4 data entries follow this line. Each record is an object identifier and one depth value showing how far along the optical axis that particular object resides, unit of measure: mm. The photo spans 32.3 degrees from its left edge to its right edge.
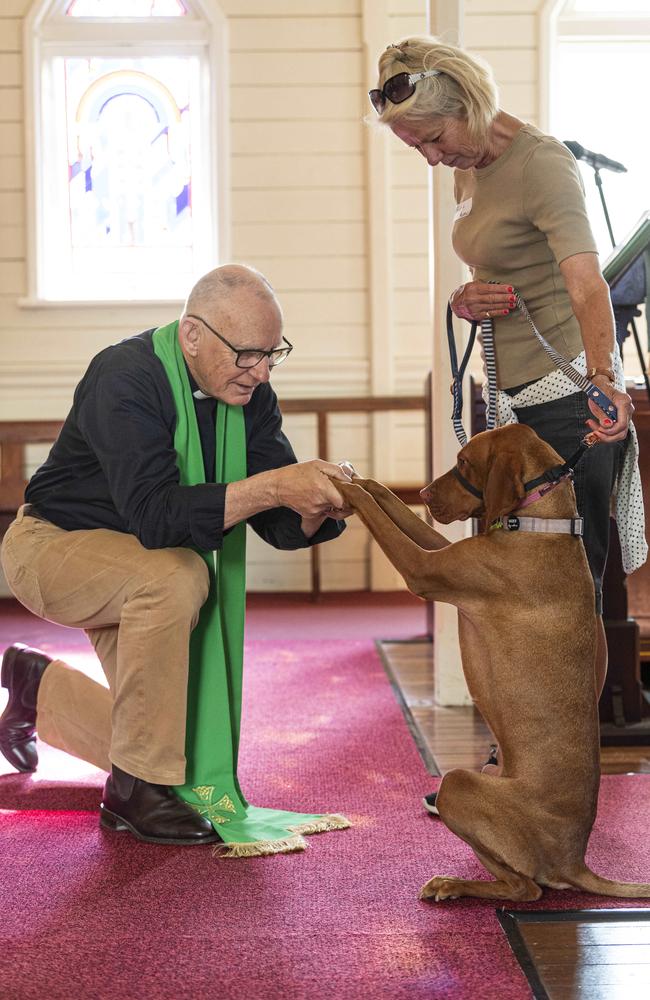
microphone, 3108
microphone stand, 3174
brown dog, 1979
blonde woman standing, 2305
